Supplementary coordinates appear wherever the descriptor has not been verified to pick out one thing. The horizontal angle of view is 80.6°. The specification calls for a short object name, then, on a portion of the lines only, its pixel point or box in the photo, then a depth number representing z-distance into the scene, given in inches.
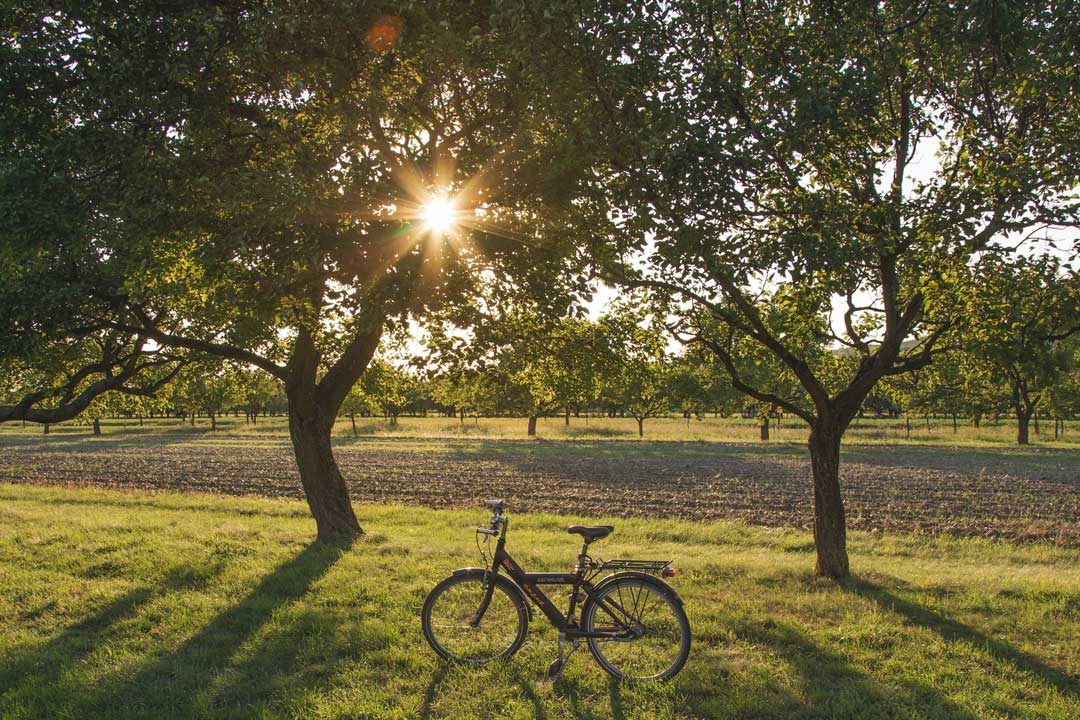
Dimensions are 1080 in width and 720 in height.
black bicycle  238.1
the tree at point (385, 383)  617.0
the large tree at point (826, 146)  253.1
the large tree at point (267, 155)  286.0
